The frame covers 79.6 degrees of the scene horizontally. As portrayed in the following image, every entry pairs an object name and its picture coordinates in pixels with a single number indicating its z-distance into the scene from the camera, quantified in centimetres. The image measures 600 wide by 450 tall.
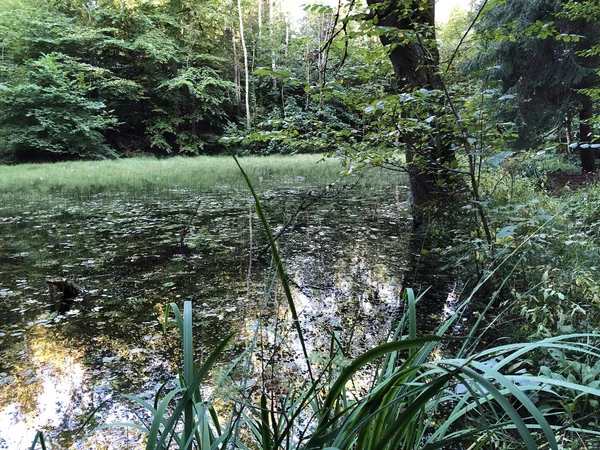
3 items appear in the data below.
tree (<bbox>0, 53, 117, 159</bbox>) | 1484
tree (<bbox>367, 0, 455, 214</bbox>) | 266
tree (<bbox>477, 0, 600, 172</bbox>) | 758
